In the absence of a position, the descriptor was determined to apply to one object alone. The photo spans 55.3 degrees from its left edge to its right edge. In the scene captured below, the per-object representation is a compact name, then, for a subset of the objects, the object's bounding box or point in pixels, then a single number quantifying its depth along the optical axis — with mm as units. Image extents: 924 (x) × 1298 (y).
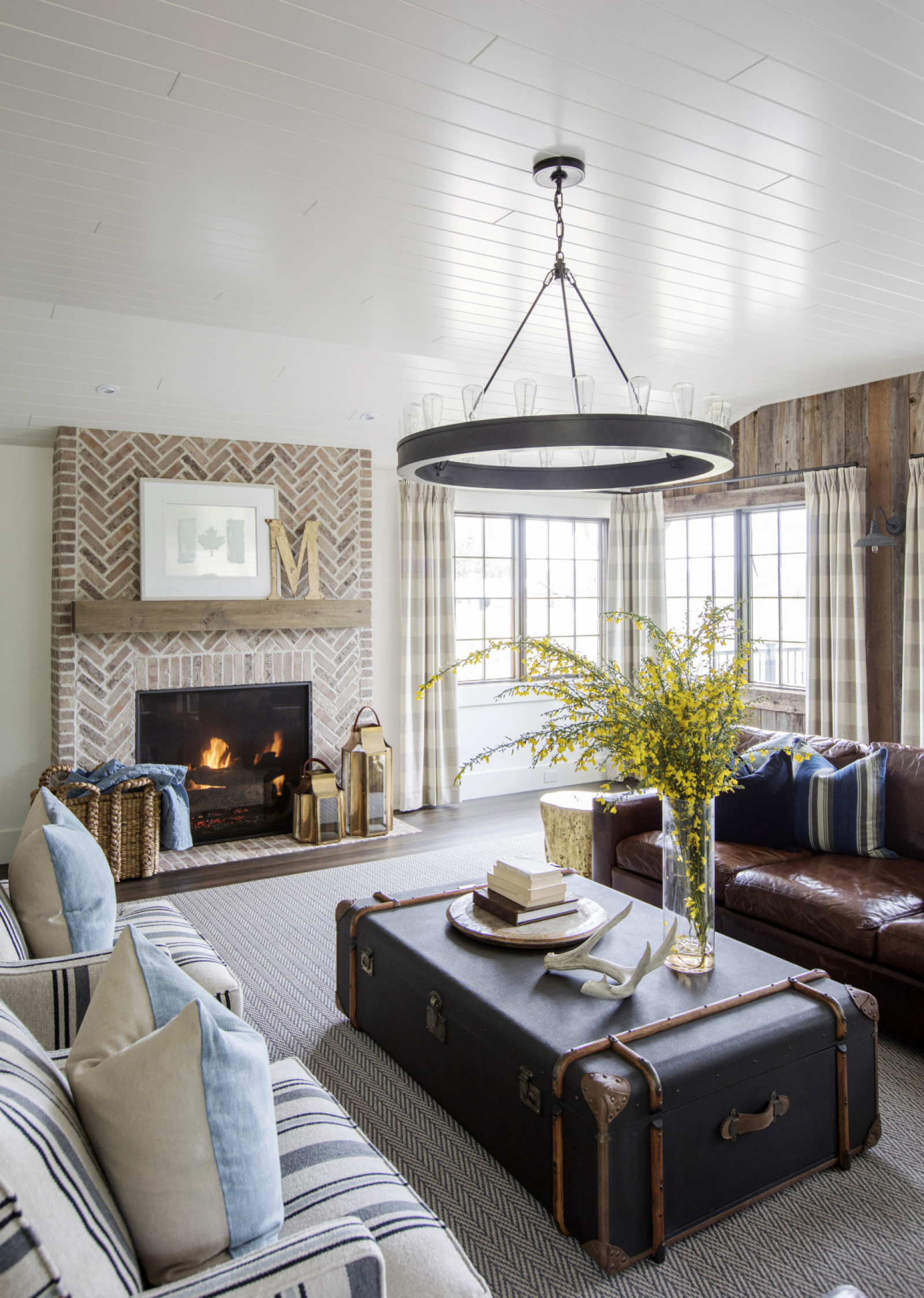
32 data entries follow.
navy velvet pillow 3545
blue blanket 4668
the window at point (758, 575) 5605
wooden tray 2502
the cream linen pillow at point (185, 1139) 1159
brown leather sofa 2717
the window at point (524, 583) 6512
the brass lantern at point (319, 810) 5207
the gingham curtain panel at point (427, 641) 5926
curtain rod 4902
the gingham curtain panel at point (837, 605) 4844
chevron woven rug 1849
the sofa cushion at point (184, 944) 2168
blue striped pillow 3334
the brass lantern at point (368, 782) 5352
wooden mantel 4715
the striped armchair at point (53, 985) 1960
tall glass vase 2354
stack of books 2646
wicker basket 4438
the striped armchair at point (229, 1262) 958
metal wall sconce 4566
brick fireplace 4734
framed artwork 4914
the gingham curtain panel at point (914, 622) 4492
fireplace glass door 5137
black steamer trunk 1863
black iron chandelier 1986
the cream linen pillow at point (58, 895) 2254
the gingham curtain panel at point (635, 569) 6645
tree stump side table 4297
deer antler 2193
